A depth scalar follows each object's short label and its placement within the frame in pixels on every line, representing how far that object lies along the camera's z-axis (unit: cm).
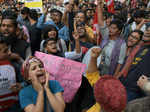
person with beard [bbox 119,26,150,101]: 242
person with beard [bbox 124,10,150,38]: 425
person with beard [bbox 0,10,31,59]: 212
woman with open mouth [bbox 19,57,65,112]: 154
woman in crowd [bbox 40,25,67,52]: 304
